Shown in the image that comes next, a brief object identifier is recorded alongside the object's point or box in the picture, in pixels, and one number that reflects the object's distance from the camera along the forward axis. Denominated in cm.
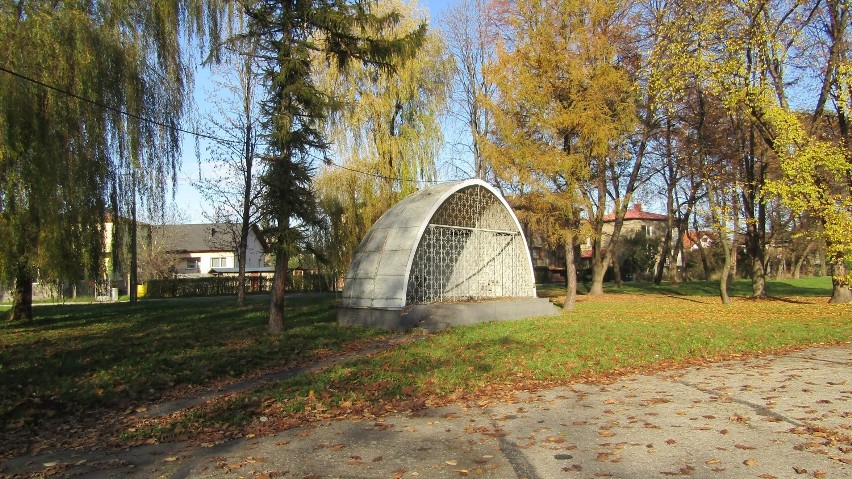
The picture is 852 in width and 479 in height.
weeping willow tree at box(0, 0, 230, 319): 1458
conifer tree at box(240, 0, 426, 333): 1457
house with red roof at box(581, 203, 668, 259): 6988
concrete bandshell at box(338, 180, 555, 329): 1639
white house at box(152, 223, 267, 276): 5966
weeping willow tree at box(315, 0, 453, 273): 2619
